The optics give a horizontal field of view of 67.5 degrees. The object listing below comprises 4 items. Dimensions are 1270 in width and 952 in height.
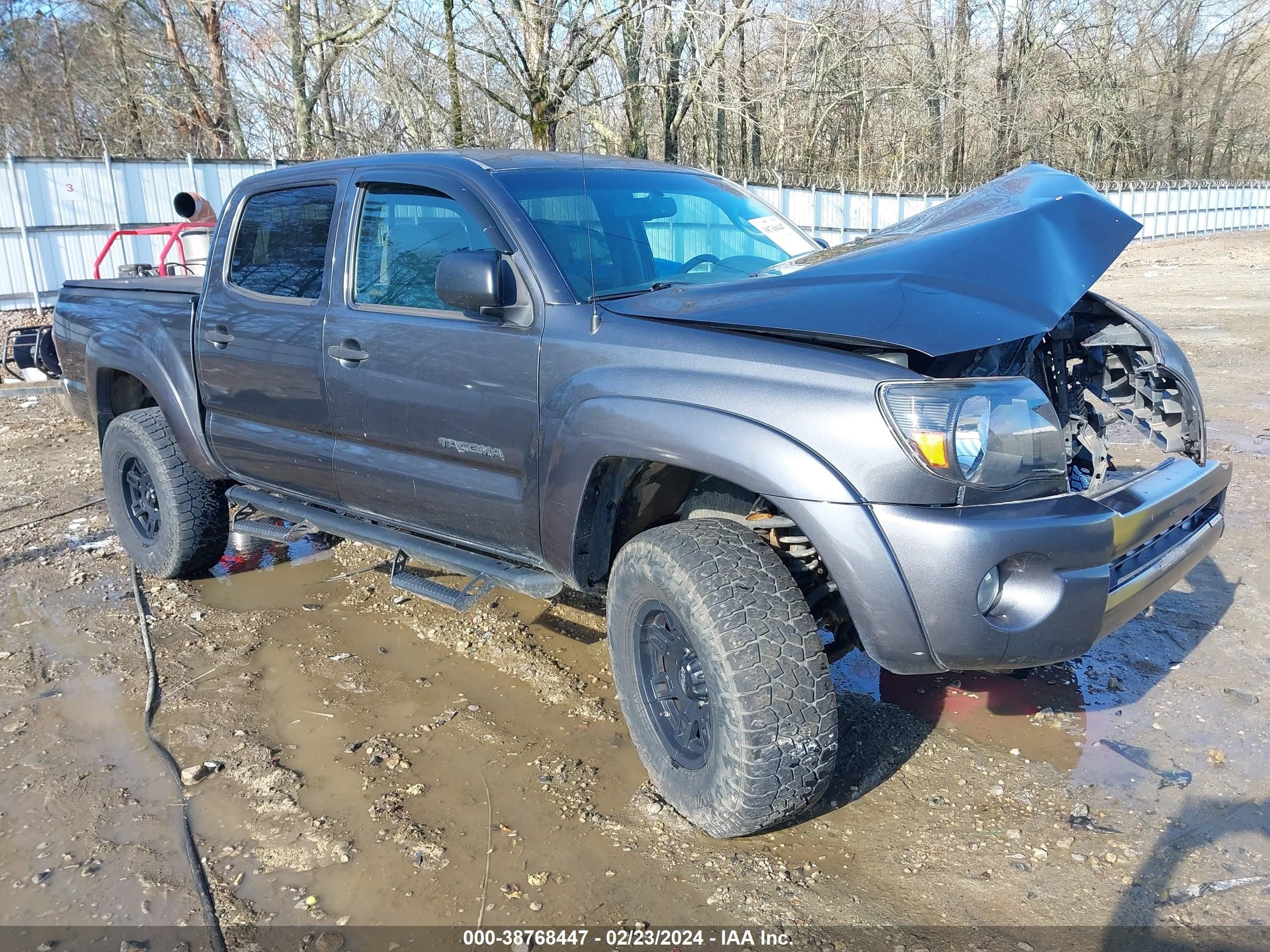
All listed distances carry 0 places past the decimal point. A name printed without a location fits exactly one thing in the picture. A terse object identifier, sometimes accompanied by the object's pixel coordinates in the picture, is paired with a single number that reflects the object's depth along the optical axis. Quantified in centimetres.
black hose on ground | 246
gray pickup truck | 234
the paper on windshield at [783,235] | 383
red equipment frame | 953
